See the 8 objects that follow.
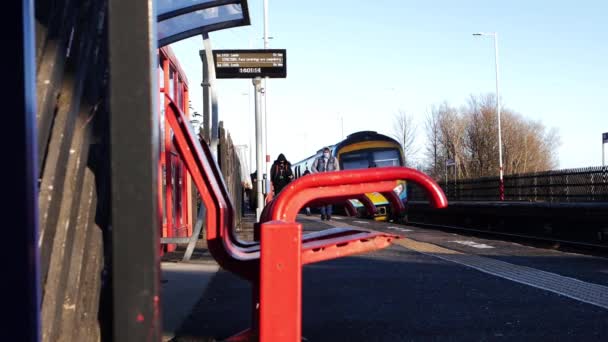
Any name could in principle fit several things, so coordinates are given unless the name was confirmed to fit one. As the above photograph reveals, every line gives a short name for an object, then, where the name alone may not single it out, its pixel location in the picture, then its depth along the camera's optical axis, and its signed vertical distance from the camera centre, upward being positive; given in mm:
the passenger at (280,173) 17578 +569
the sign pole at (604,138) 19152 +1343
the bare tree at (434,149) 60906 +3708
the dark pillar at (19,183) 1218 +32
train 25453 +1511
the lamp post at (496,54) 40609 +8007
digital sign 14789 +2775
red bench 2262 -158
